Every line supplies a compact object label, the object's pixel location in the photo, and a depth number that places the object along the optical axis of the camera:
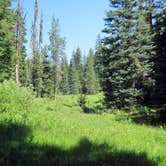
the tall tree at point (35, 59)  38.73
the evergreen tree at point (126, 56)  19.94
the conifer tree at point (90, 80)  66.53
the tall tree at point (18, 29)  27.88
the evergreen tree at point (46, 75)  44.08
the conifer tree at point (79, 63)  78.29
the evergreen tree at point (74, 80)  74.49
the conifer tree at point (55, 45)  48.44
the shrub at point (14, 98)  10.45
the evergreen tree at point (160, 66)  13.64
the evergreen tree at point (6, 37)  24.99
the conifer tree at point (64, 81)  70.09
